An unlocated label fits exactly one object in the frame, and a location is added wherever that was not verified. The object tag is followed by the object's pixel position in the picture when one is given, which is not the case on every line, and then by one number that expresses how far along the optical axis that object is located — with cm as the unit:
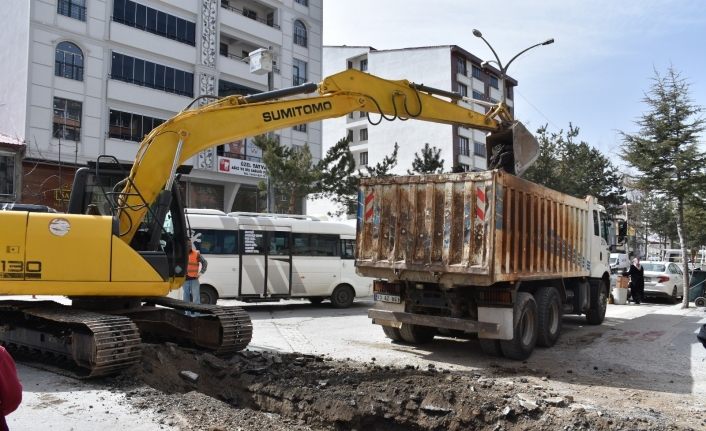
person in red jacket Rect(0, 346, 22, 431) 264
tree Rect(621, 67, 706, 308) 1809
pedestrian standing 2042
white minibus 1470
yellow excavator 674
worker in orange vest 1140
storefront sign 3056
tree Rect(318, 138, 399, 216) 2491
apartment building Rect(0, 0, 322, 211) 2494
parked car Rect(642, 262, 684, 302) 2112
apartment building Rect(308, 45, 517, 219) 5203
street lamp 2294
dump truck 874
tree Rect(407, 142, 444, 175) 3175
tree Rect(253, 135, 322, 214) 2312
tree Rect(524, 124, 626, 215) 3431
